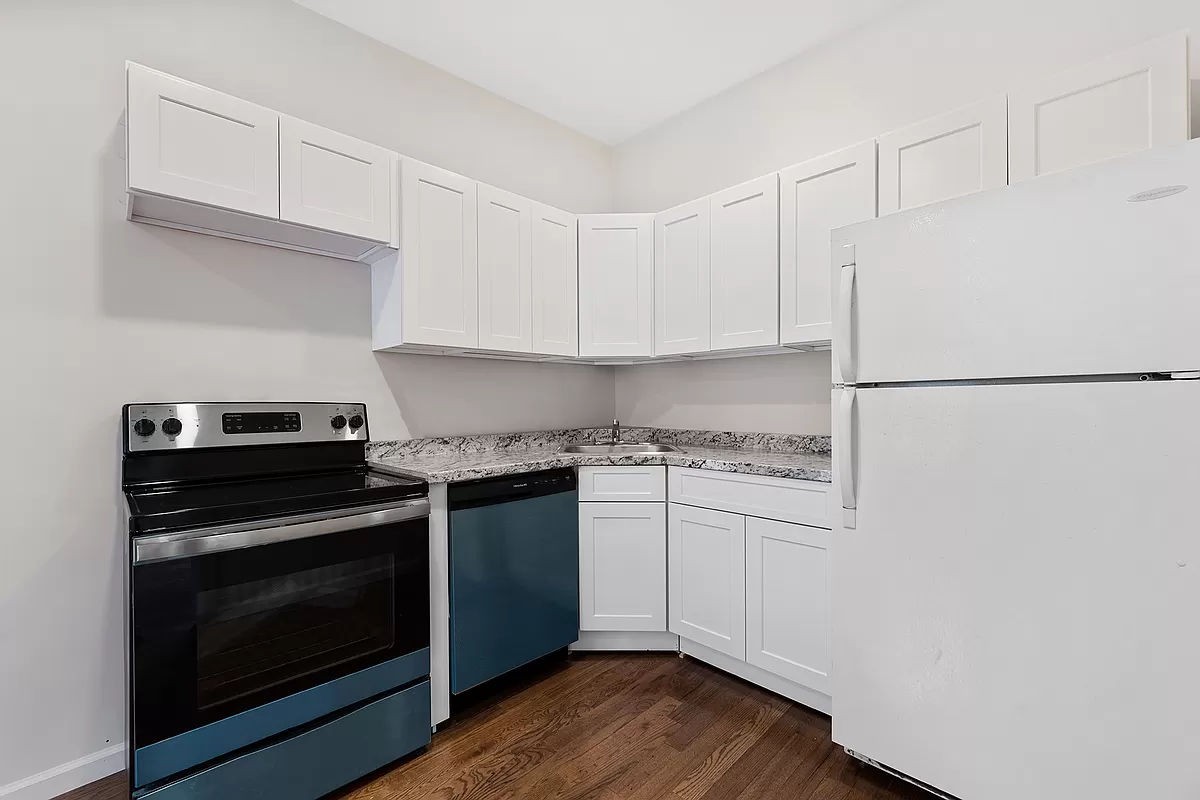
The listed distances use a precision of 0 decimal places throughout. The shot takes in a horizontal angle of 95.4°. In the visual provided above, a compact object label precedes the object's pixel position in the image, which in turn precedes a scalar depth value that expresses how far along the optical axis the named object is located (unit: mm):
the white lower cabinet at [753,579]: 1999
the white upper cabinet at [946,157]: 1832
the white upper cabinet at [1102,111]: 1545
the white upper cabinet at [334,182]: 1891
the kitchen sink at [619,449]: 3088
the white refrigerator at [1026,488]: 1191
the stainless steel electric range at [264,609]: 1360
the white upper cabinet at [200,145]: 1594
